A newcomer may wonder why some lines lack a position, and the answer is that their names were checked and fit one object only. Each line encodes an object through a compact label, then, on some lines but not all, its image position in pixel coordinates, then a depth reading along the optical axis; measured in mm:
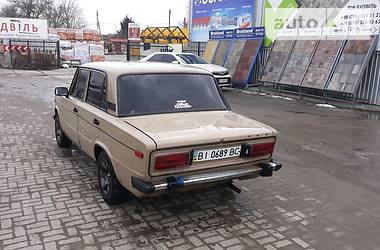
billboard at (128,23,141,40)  28058
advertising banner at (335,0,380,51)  12414
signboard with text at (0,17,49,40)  24891
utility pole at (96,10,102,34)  77362
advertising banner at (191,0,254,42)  18750
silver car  15578
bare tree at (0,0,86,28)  64250
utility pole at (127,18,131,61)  26805
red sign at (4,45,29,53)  25255
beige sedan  3676
